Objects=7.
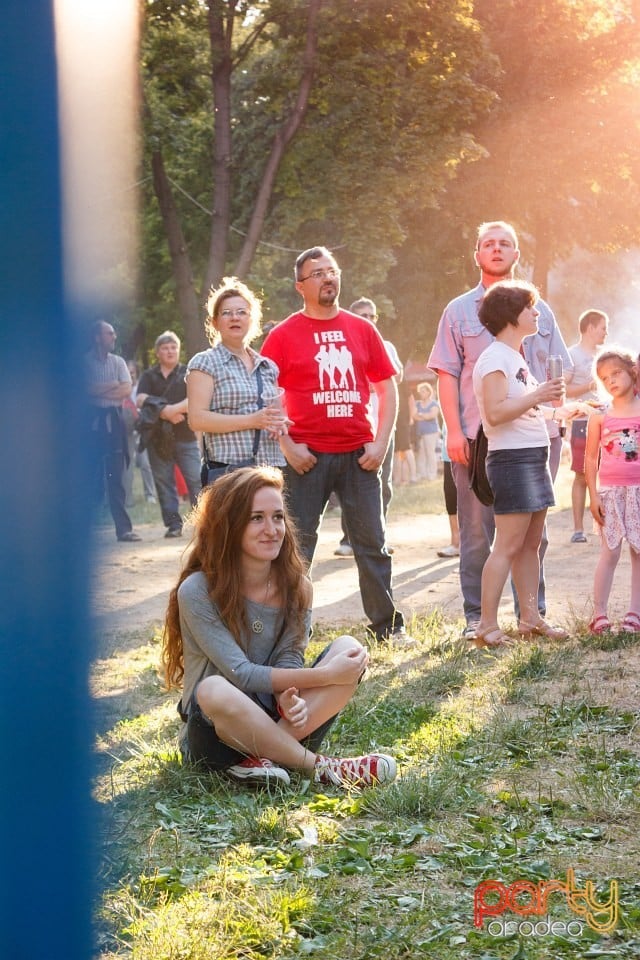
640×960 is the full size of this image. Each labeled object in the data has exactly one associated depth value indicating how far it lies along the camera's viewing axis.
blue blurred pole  2.37
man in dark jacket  23.93
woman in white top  11.42
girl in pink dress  12.41
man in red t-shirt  11.84
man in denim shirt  12.28
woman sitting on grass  7.65
